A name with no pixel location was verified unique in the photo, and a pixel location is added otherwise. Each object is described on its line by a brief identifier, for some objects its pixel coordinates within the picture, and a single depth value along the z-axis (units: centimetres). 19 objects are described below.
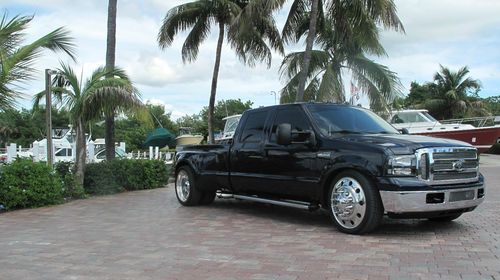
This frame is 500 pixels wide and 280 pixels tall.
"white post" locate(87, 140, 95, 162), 2127
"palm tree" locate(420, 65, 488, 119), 4584
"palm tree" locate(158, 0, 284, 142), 2130
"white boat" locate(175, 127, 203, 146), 3672
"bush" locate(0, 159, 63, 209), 1074
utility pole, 1245
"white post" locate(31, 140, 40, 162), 1869
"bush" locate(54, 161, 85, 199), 1234
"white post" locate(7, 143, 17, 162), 1900
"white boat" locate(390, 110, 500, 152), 2734
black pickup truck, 702
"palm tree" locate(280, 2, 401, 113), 1894
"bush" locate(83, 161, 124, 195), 1335
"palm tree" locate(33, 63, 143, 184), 1215
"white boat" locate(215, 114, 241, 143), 2367
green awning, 3262
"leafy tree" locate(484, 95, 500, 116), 6406
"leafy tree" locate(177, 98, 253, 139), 7317
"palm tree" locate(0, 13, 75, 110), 1043
